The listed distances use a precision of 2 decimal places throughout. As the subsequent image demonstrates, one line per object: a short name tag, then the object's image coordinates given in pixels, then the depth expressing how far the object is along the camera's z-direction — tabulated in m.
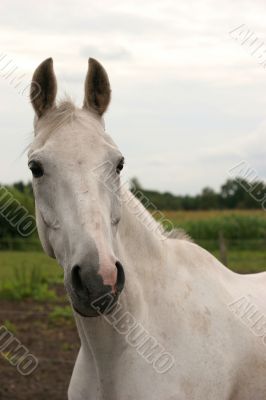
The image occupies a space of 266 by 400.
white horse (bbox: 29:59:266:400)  2.60
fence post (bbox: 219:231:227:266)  13.72
